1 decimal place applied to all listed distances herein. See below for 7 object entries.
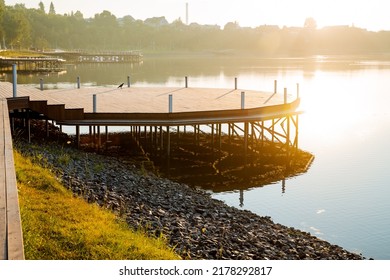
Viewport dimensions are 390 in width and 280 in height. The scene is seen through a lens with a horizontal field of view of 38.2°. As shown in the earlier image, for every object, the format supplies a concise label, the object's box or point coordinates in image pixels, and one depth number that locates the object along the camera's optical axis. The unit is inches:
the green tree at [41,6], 5148.6
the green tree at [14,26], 3476.9
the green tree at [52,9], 5651.1
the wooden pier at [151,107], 813.2
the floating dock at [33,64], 2559.1
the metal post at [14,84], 792.9
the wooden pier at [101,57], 3904.5
